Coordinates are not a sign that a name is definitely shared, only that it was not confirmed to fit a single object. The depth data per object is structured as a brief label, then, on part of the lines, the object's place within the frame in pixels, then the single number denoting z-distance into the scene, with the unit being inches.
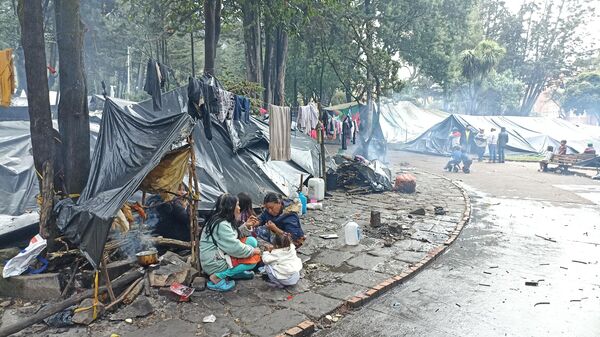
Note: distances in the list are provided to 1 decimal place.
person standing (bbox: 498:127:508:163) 883.4
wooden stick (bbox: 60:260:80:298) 186.1
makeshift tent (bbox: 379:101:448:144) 1112.8
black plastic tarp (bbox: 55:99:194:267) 169.0
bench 725.9
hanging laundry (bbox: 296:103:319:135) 448.1
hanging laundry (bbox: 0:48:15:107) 234.7
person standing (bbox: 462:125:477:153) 983.9
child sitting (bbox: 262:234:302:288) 201.9
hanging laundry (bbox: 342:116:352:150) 584.2
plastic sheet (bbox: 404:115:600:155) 1011.9
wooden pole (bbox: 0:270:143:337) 155.3
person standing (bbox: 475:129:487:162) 938.7
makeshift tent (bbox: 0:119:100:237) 303.7
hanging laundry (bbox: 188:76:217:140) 243.1
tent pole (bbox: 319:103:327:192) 435.3
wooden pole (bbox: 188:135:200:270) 209.9
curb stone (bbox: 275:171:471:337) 165.6
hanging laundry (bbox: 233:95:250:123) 327.0
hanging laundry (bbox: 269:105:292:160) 372.2
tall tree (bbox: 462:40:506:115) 1161.7
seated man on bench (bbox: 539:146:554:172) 741.3
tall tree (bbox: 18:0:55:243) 201.5
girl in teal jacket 196.5
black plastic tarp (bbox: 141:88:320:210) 318.7
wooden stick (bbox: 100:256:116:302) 176.0
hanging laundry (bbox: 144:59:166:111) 232.1
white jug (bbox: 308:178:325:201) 409.7
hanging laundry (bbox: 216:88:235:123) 296.9
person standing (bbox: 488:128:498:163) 895.1
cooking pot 203.0
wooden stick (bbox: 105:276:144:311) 174.0
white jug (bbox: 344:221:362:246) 279.9
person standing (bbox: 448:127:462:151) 935.0
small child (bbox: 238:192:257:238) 246.8
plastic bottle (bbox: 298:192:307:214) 366.9
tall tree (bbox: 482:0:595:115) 1568.7
